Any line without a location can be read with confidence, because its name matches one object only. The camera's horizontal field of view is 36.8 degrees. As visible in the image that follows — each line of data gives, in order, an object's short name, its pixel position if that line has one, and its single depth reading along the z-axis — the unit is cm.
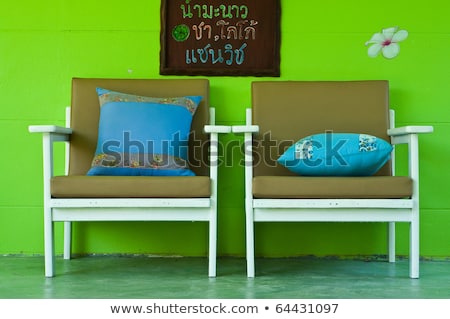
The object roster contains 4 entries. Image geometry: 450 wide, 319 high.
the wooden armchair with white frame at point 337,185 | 263
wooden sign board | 332
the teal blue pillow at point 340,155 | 269
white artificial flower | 332
